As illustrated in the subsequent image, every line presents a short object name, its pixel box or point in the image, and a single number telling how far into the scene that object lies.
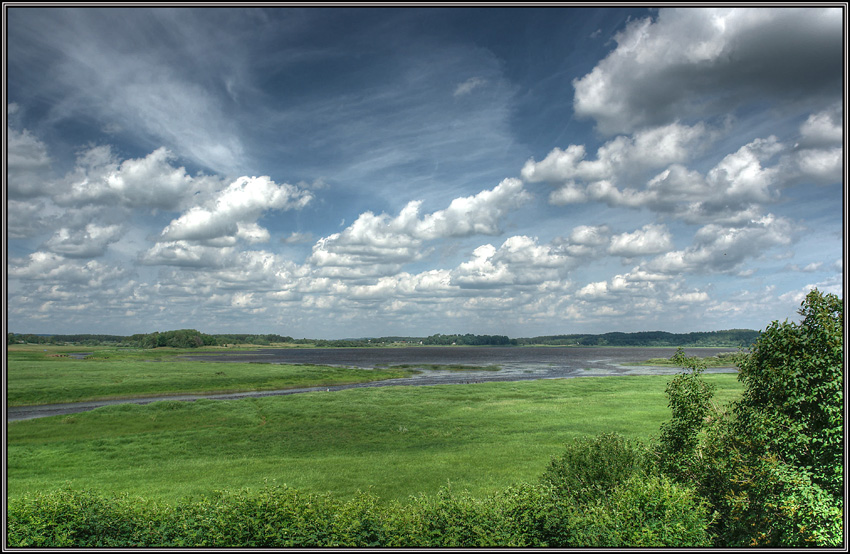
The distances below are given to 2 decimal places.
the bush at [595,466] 20.08
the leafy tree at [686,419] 17.77
